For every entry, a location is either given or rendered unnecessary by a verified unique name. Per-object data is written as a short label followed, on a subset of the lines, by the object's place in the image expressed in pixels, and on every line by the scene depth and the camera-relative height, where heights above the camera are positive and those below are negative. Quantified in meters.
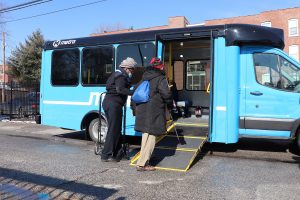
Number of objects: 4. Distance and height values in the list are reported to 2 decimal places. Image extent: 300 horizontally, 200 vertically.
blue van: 7.85 +0.33
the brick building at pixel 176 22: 45.31 +8.44
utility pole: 41.07 +5.07
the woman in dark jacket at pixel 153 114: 6.55 -0.44
